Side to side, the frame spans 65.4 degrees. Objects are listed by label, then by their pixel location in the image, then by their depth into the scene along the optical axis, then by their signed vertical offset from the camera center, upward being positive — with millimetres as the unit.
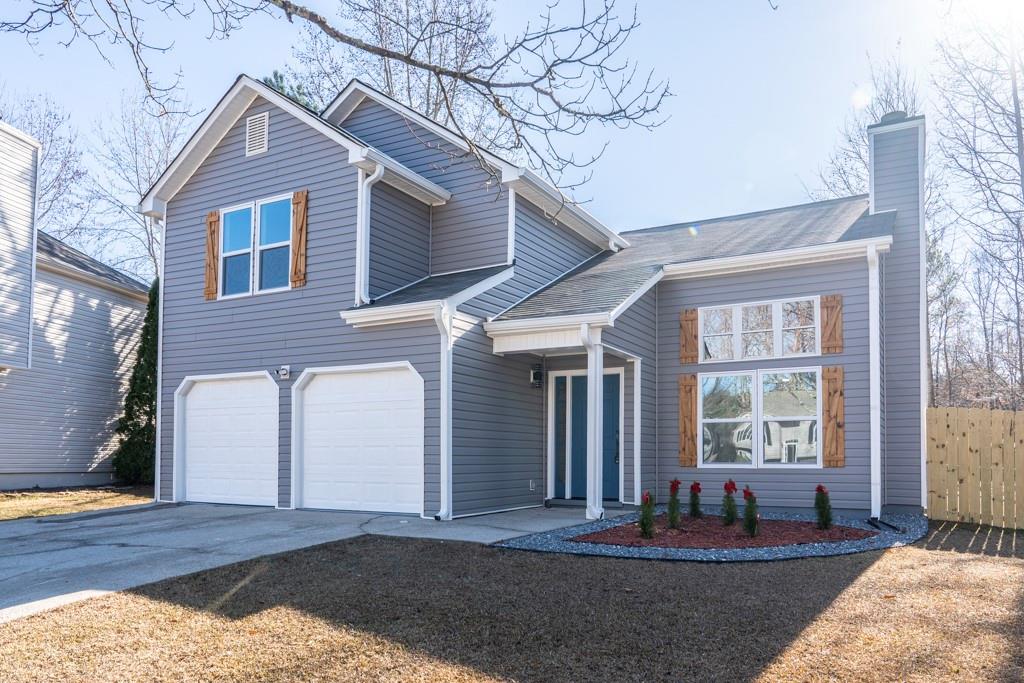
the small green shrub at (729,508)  9227 -1324
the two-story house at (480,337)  10562 +774
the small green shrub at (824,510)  9000 -1306
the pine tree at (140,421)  16375 -640
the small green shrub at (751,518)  8469 -1318
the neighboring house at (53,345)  14531 +906
